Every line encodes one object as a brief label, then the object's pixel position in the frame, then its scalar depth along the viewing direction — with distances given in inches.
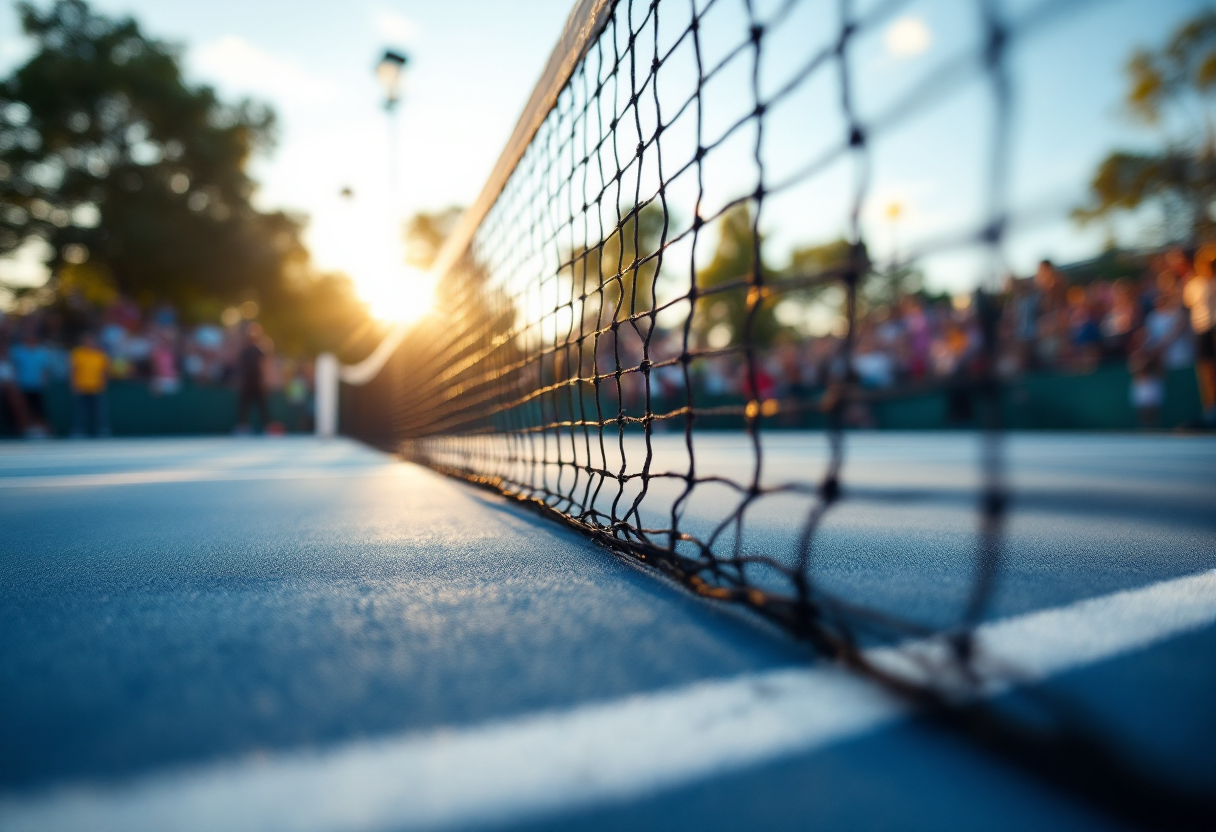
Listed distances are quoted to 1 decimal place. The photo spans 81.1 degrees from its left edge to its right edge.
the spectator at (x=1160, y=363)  232.1
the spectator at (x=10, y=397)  356.8
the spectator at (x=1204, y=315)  205.2
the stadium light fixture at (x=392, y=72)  374.0
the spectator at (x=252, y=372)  387.2
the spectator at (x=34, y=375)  350.9
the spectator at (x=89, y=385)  346.3
